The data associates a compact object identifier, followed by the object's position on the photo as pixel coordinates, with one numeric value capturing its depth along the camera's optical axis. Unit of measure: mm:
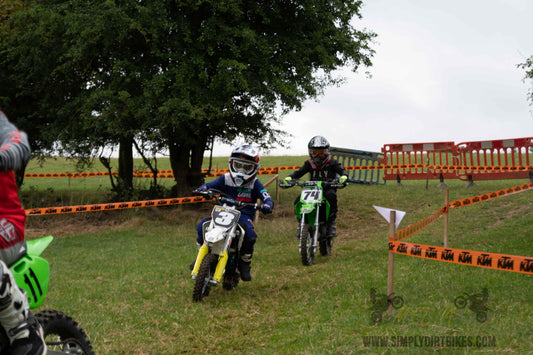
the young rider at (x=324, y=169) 10203
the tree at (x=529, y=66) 15512
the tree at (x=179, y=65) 15711
